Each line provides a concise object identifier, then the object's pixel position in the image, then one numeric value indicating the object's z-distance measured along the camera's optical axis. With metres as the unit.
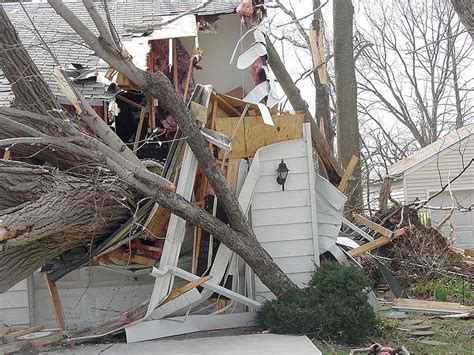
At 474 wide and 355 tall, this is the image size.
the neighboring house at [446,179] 19.00
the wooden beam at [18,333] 7.26
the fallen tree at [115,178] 5.85
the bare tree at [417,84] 28.12
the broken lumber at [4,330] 7.52
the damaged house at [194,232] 7.39
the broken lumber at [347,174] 9.24
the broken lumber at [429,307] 8.23
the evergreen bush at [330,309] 6.80
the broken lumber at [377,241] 8.77
